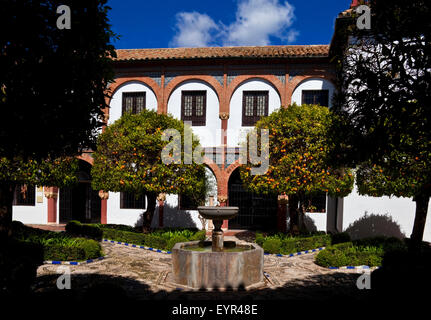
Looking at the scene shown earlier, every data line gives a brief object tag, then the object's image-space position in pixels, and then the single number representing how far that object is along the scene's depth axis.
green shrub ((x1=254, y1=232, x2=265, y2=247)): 11.91
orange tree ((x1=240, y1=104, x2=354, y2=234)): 11.30
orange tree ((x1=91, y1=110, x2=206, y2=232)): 11.91
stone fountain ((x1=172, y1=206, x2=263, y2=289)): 7.18
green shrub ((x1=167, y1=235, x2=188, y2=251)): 11.33
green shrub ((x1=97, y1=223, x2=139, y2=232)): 13.58
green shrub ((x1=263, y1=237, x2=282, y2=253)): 11.08
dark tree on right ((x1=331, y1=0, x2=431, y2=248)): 4.84
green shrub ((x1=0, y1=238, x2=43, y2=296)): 4.52
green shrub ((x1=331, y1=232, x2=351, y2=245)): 12.22
